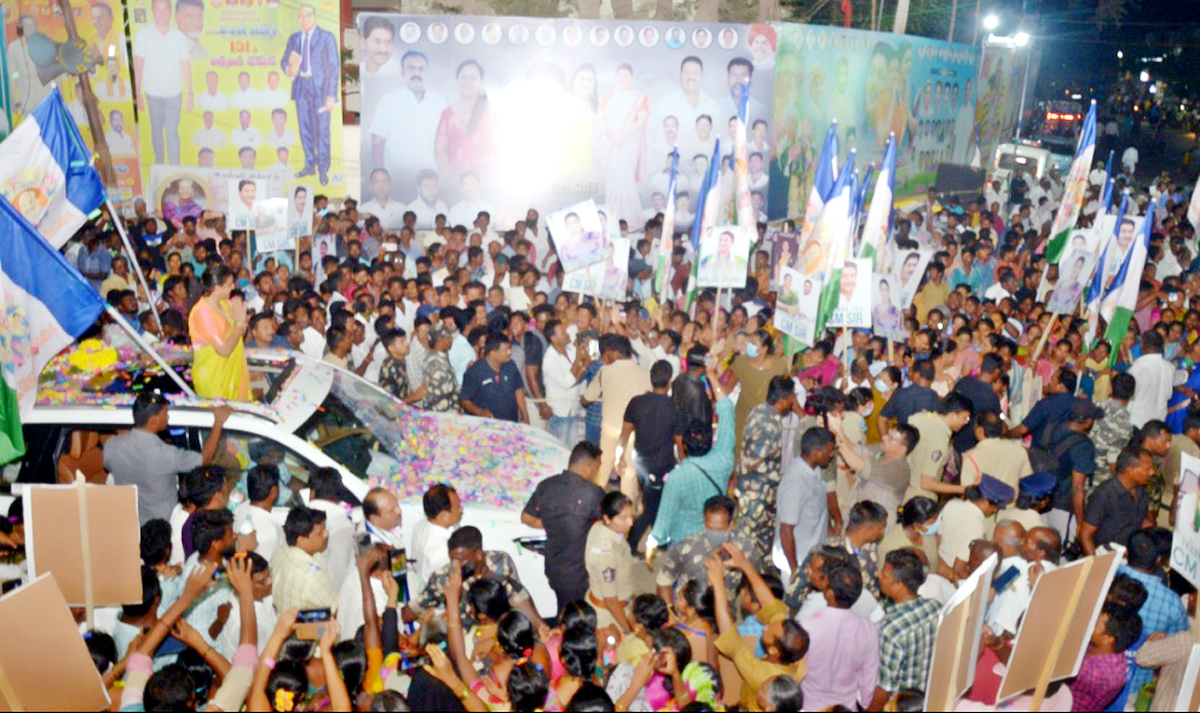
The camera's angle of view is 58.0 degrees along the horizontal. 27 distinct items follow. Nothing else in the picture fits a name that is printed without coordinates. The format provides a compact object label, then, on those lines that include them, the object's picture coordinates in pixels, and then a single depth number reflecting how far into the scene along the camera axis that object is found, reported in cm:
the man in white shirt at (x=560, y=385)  938
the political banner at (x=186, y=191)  1612
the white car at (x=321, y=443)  675
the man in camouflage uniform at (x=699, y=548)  586
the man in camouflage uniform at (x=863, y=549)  590
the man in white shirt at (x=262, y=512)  596
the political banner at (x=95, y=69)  1642
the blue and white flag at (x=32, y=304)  624
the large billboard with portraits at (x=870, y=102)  1927
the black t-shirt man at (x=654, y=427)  788
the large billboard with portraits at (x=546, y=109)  1720
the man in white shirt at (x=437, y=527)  575
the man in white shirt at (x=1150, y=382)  966
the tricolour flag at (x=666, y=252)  1151
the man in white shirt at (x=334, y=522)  591
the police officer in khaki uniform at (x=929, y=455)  750
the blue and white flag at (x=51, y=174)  714
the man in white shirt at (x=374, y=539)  554
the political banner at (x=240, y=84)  1677
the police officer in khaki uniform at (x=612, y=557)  591
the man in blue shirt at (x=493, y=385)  869
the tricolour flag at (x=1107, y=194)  1290
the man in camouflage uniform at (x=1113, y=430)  838
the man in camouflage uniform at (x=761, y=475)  727
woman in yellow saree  736
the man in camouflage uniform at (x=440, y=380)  868
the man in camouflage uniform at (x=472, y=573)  533
